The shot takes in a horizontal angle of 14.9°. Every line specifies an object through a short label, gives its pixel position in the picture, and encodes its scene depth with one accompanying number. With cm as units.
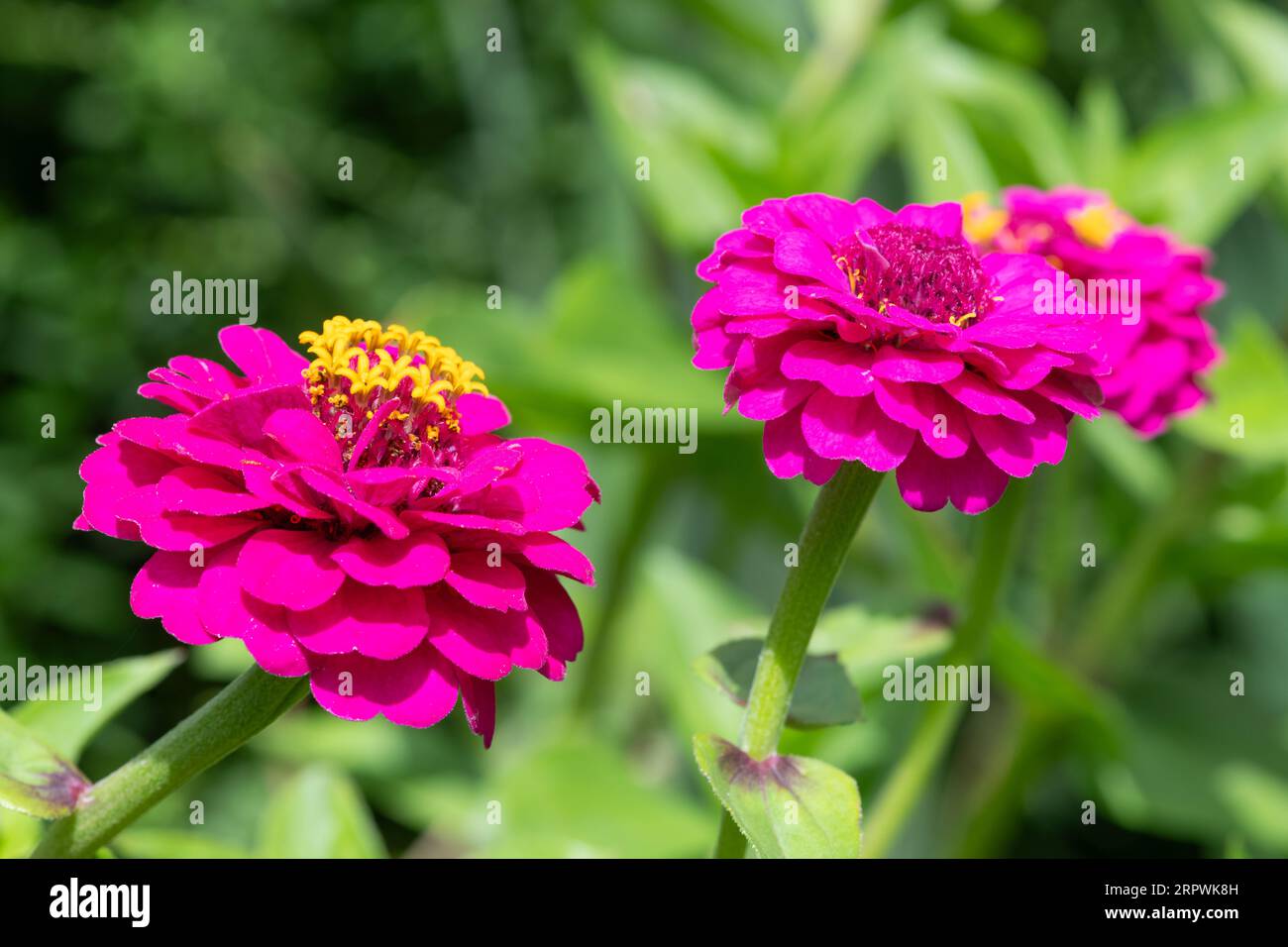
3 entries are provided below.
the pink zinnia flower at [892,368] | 70
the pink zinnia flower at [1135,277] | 79
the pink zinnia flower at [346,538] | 69
